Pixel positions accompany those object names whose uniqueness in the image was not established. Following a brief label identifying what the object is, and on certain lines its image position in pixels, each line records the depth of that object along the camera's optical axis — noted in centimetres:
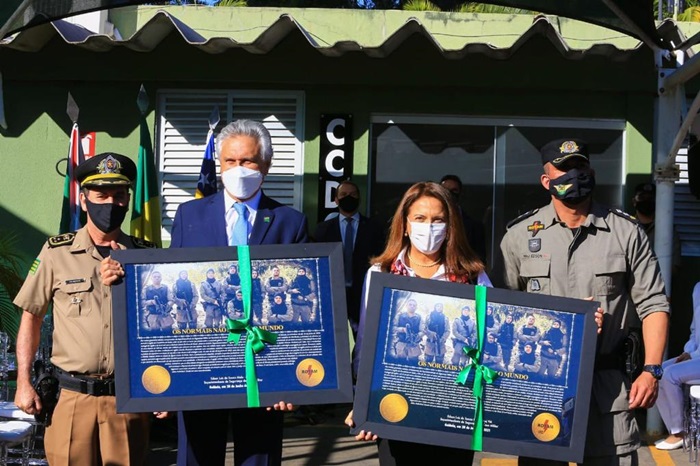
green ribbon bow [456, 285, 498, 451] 372
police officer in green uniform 417
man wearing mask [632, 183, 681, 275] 885
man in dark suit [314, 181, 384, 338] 845
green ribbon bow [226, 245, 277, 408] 381
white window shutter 946
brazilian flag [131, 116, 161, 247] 775
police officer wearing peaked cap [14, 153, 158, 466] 433
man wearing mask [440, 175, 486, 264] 840
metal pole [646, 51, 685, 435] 762
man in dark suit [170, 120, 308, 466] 410
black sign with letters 936
